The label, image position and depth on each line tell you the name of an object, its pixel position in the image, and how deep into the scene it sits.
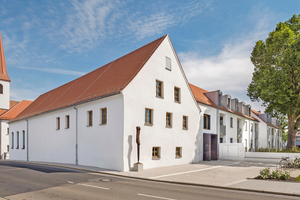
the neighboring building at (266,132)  47.38
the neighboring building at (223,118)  27.75
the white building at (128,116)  17.61
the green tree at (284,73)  24.09
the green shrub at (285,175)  12.45
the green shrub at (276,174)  12.68
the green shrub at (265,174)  12.91
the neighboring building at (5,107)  45.47
